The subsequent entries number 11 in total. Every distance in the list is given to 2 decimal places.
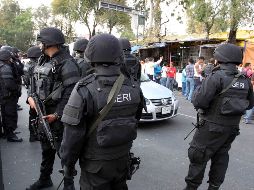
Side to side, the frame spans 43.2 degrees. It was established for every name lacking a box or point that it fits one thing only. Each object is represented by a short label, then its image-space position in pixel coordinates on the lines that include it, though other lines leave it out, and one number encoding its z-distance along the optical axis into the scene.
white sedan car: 7.35
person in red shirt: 14.38
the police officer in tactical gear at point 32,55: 6.28
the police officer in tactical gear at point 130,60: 5.93
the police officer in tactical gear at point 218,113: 3.59
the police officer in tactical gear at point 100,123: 2.44
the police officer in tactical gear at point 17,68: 6.07
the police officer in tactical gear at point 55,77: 3.59
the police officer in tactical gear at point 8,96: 5.89
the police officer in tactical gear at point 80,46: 5.93
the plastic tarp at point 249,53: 13.91
